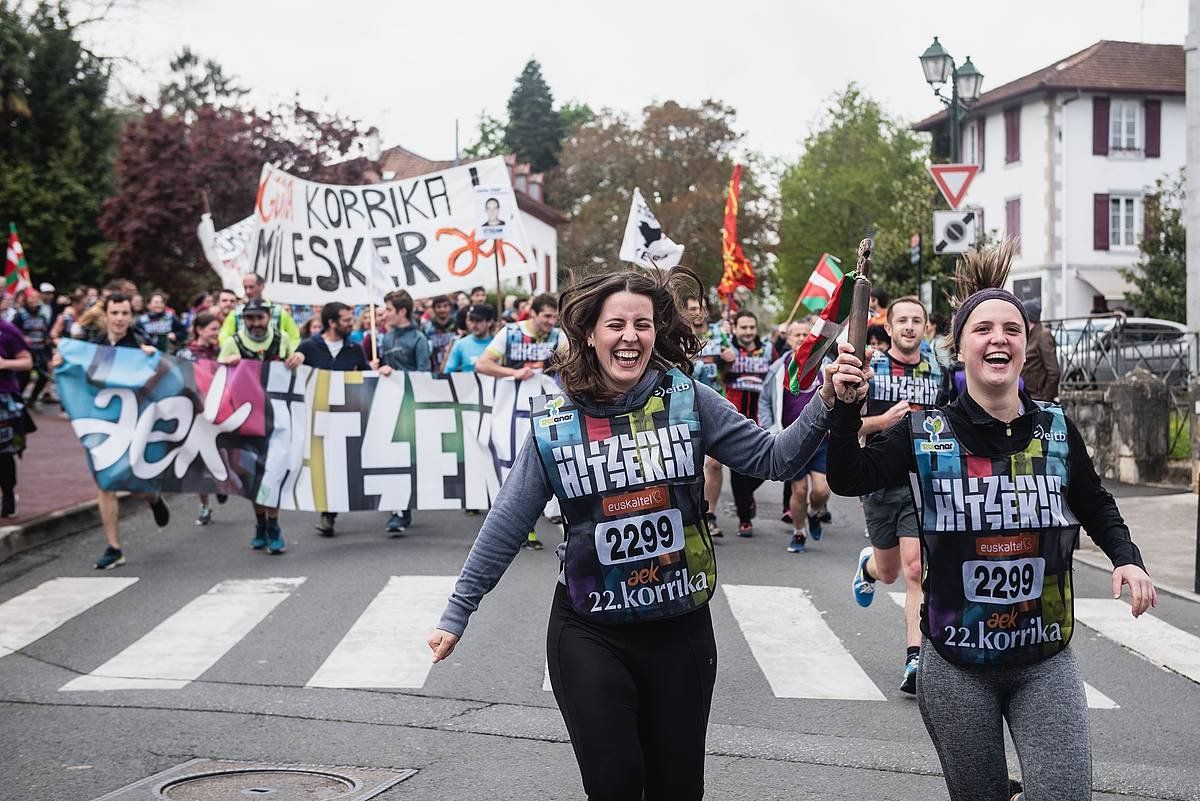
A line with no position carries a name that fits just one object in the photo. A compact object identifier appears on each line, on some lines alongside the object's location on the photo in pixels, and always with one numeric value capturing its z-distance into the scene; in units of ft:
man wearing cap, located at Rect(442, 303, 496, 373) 42.24
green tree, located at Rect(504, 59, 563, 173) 298.76
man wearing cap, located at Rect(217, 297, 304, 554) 39.75
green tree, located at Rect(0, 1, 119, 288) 135.23
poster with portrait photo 49.16
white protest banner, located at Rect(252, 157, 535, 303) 47.55
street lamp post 62.64
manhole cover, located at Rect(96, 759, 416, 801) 17.47
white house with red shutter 157.99
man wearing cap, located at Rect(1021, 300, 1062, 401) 37.37
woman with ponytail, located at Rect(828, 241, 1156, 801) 12.28
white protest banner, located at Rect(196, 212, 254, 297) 78.84
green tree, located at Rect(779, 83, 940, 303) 212.23
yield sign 52.90
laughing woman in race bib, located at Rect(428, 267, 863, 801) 12.25
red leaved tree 123.03
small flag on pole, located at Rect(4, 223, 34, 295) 73.72
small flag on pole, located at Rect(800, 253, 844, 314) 32.78
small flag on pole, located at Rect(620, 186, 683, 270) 55.67
